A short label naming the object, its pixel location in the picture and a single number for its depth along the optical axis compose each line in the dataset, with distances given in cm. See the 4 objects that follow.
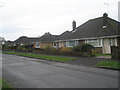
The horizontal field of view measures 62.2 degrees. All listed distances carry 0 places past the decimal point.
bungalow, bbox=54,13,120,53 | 1522
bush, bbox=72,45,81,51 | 1400
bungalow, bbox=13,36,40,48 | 4534
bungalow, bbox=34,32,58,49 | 3052
